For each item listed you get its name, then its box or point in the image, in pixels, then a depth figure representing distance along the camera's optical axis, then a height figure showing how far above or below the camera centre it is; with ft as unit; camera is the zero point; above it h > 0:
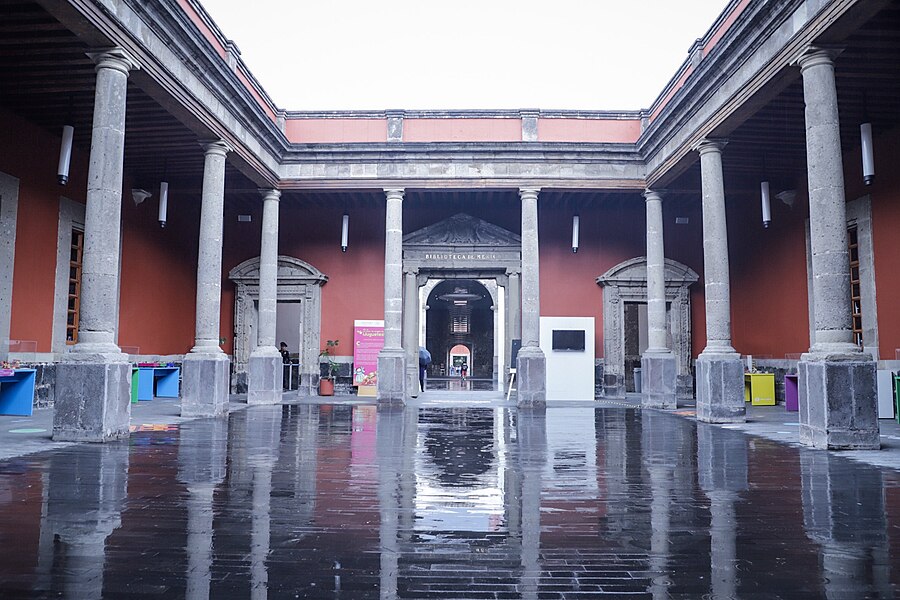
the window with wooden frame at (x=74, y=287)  42.14 +4.37
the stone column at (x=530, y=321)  45.68 +2.46
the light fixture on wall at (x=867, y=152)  30.83 +9.90
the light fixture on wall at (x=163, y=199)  42.66 +10.29
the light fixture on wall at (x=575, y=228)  54.03 +10.65
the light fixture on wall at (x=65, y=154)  31.04 +9.66
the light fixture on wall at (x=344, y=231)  54.34 +10.44
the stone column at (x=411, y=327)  55.77 +2.40
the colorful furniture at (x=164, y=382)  51.01 -2.15
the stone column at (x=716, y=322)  35.40 +1.94
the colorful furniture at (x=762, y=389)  48.52 -2.45
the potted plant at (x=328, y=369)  53.78 -1.22
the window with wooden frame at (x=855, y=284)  39.91 +4.54
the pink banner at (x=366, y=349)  54.95 +0.49
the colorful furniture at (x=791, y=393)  44.70 -2.54
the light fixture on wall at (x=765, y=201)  43.00 +10.37
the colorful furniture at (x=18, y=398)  34.86 -2.39
